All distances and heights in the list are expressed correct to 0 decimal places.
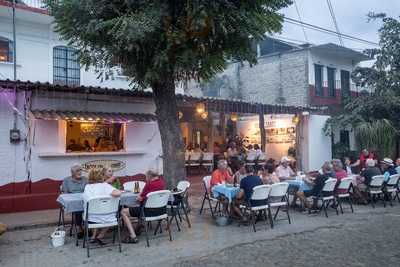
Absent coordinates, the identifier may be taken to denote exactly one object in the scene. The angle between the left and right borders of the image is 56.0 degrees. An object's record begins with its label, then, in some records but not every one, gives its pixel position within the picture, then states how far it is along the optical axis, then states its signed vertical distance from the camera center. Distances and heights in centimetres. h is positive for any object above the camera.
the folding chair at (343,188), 959 -117
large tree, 727 +222
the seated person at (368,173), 1043 -86
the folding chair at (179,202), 772 -121
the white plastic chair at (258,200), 768 -119
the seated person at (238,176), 894 -79
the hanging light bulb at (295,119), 1628 +105
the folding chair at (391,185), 1062 -121
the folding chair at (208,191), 898 -115
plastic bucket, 660 -167
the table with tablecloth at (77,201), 660 -103
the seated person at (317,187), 912 -107
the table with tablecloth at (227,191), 807 -103
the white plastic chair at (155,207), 675 -117
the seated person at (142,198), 681 -102
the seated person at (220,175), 886 -76
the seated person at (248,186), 780 -88
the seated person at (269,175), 912 -79
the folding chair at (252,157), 1553 -57
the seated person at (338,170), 1020 -74
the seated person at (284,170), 1032 -75
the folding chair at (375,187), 1023 -121
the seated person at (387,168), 1084 -74
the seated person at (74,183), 750 -79
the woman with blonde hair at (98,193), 637 -85
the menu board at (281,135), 1738 +39
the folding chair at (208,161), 1494 -70
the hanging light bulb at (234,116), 1598 +119
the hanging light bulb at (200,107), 1259 +123
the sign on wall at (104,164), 1066 -60
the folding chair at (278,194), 817 -112
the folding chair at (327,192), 911 -120
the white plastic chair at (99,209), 617 -110
